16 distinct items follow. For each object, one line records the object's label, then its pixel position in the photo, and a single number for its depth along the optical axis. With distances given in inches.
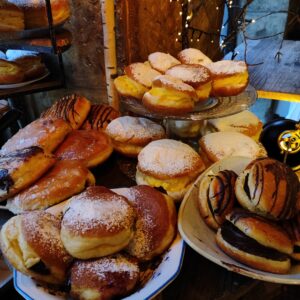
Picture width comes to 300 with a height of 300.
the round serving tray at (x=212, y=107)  41.4
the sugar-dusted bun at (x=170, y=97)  41.2
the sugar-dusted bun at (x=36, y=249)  27.6
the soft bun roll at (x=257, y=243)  27.0
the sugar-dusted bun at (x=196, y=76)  43.2
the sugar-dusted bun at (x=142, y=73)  46.2
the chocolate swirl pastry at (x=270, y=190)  29.0
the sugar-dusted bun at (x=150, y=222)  30.4
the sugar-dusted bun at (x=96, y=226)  28.0
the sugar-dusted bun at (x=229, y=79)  46.4
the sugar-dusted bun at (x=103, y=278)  26.8
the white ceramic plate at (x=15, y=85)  53.7
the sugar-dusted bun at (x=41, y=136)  43.5
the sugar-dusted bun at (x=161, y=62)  49.1
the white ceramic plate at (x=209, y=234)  26.3
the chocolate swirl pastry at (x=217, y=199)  31.8
